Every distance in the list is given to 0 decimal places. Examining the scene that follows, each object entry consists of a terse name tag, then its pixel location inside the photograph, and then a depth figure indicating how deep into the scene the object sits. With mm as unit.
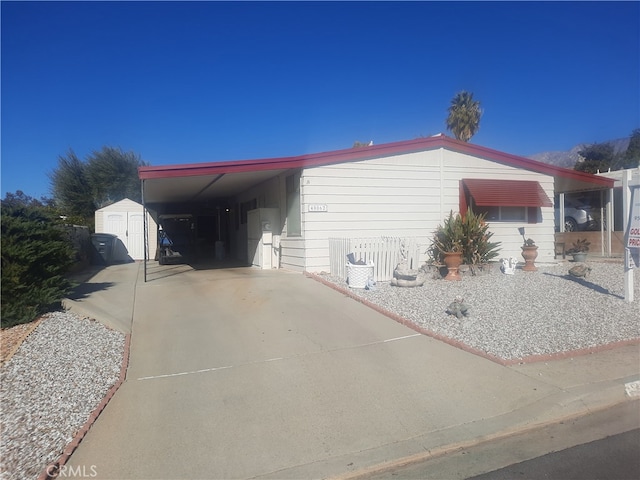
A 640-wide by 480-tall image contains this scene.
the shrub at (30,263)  7004
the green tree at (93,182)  34250
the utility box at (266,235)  13617
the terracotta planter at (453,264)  10984
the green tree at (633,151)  39250
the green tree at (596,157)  40656
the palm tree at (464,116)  33969
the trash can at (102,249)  18516
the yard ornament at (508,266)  11891
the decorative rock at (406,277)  9895
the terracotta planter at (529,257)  12455
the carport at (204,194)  10719
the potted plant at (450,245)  11031
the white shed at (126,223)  21531
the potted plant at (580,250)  14883
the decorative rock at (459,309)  7516
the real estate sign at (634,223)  8531
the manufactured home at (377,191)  11797
